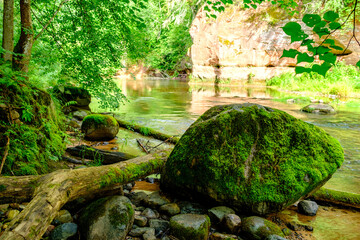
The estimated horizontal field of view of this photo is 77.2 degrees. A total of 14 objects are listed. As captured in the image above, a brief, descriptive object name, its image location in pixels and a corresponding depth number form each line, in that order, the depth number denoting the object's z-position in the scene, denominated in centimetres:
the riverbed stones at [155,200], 256
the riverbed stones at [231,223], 218
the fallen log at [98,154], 366
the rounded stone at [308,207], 263
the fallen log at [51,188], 135
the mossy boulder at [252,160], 242
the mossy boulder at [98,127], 519
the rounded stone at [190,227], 204
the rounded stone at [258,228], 209
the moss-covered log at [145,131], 510
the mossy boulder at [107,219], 193
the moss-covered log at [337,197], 281
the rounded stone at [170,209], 243
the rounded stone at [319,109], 974
